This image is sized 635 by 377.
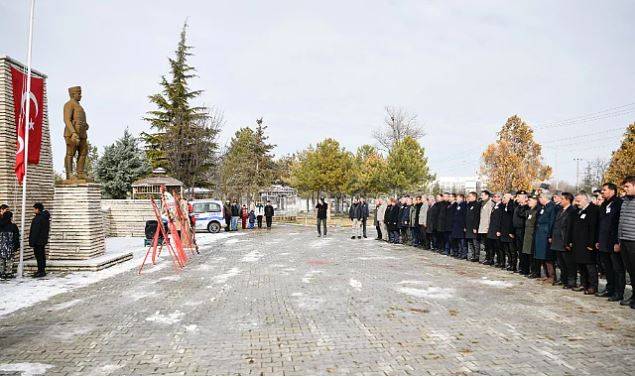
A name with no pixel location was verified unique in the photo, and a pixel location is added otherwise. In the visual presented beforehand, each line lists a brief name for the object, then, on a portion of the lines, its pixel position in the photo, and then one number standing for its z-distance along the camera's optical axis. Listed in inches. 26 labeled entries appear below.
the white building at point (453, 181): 5177.2
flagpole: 387.6
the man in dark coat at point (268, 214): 1115.3
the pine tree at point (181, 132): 1406.3
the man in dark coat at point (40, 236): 386.9
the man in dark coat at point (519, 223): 417.1
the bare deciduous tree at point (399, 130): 1927.9
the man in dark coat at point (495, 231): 455.8
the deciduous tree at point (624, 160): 1088.6
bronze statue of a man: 455.5
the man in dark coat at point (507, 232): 437.4
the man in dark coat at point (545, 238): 373.7
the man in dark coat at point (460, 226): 535.2
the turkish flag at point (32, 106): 457.4
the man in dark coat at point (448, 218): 557.9
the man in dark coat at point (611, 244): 301.6
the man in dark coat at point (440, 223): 577.0
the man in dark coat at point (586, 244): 325.1
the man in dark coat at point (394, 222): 727.1
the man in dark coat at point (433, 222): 595.2
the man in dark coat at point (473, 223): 504.1
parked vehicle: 949.8
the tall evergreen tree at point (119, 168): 1171.9
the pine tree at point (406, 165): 1509.6
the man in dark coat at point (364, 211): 809.7
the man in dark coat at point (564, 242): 344.2
